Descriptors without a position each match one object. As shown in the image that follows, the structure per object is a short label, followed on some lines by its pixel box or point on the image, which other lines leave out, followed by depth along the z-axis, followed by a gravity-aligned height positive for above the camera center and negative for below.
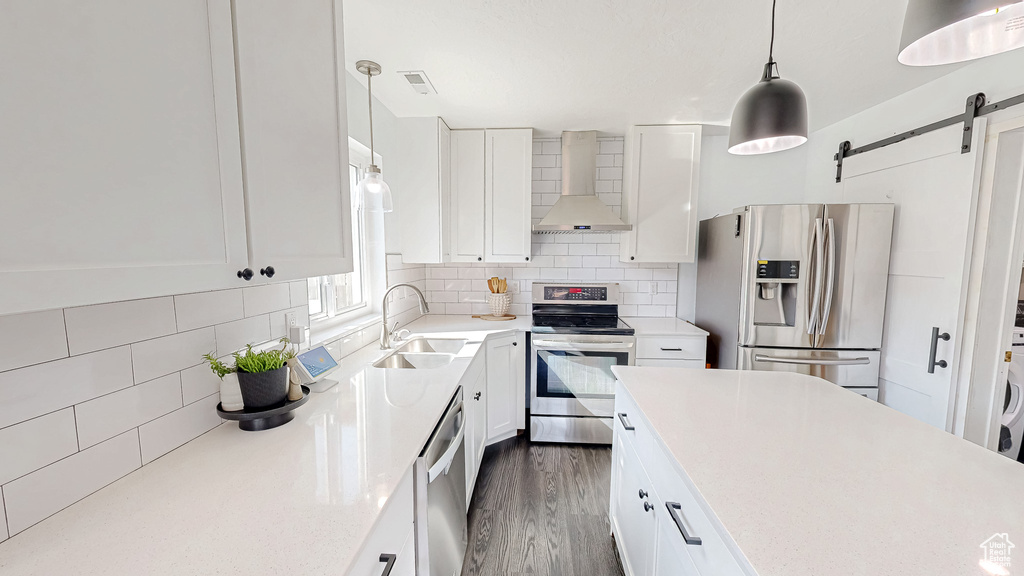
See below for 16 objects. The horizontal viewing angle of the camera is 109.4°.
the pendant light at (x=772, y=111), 1.16 +0.47
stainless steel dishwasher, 1.07 -0.83
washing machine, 2.15 -0.88
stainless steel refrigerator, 2.21 -0.20
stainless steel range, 2.57 -0.88
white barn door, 1.87 +0.01
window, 1.92 -0.18
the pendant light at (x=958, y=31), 0.66 +0.46
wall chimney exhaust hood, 2.71 +0.44
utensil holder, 3.00 -0.39
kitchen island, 0.63 -0.50
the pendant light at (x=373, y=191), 1.61 +0.29
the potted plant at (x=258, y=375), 1.05 -0.35
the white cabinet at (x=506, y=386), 2.47 -0.92
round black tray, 1.03 -0.47
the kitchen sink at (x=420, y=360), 2.00 -0.58
